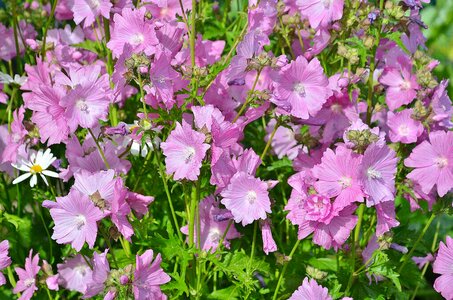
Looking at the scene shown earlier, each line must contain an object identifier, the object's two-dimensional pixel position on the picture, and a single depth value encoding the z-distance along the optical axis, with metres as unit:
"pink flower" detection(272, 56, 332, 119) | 1.18
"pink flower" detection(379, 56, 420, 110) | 1.27
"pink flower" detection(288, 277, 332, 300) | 1.15
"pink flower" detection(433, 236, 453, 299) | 1.20
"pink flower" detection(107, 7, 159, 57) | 1.19
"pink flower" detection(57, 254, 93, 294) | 1.31
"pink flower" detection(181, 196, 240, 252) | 1.28
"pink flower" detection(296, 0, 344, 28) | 1.23
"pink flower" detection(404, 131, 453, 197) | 1.20
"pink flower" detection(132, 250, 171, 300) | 1.13
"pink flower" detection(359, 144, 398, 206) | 1.13
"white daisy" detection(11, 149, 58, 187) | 1.25
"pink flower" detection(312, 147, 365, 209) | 1.13
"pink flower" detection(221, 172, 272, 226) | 1.16
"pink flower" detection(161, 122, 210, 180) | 1.12
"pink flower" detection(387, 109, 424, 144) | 1.22
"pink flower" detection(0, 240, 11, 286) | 1.17
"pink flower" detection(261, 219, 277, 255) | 1.20
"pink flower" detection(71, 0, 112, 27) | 1.25
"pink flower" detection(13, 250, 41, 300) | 1.23
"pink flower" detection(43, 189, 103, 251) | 1.14
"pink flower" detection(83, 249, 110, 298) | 1.12
